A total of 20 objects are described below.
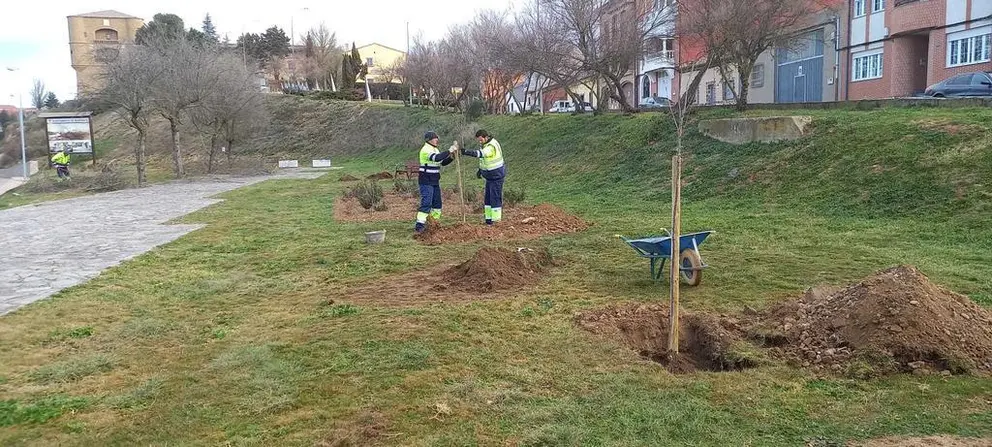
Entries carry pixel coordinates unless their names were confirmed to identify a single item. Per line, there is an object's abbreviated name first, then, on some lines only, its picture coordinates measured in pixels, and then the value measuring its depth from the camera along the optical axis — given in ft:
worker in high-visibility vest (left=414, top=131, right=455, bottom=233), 37.58
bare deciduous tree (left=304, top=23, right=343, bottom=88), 238.89
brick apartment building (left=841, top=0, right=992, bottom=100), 80.59
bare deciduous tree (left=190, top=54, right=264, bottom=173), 102.32
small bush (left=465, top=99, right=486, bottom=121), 132.12
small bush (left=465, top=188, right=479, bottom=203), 49.01
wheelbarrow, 22.33
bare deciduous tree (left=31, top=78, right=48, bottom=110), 277.85
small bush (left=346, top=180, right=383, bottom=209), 49.70
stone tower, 268.41
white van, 174.78
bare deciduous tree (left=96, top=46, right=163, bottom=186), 81.61
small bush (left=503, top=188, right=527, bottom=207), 46.78
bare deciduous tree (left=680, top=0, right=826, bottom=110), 61.57
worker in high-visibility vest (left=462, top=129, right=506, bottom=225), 38.37
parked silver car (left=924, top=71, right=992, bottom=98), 66.54
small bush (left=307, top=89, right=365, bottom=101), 200.76
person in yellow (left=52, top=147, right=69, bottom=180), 100.50
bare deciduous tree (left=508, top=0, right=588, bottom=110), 85.71
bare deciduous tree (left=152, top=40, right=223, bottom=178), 86.84
